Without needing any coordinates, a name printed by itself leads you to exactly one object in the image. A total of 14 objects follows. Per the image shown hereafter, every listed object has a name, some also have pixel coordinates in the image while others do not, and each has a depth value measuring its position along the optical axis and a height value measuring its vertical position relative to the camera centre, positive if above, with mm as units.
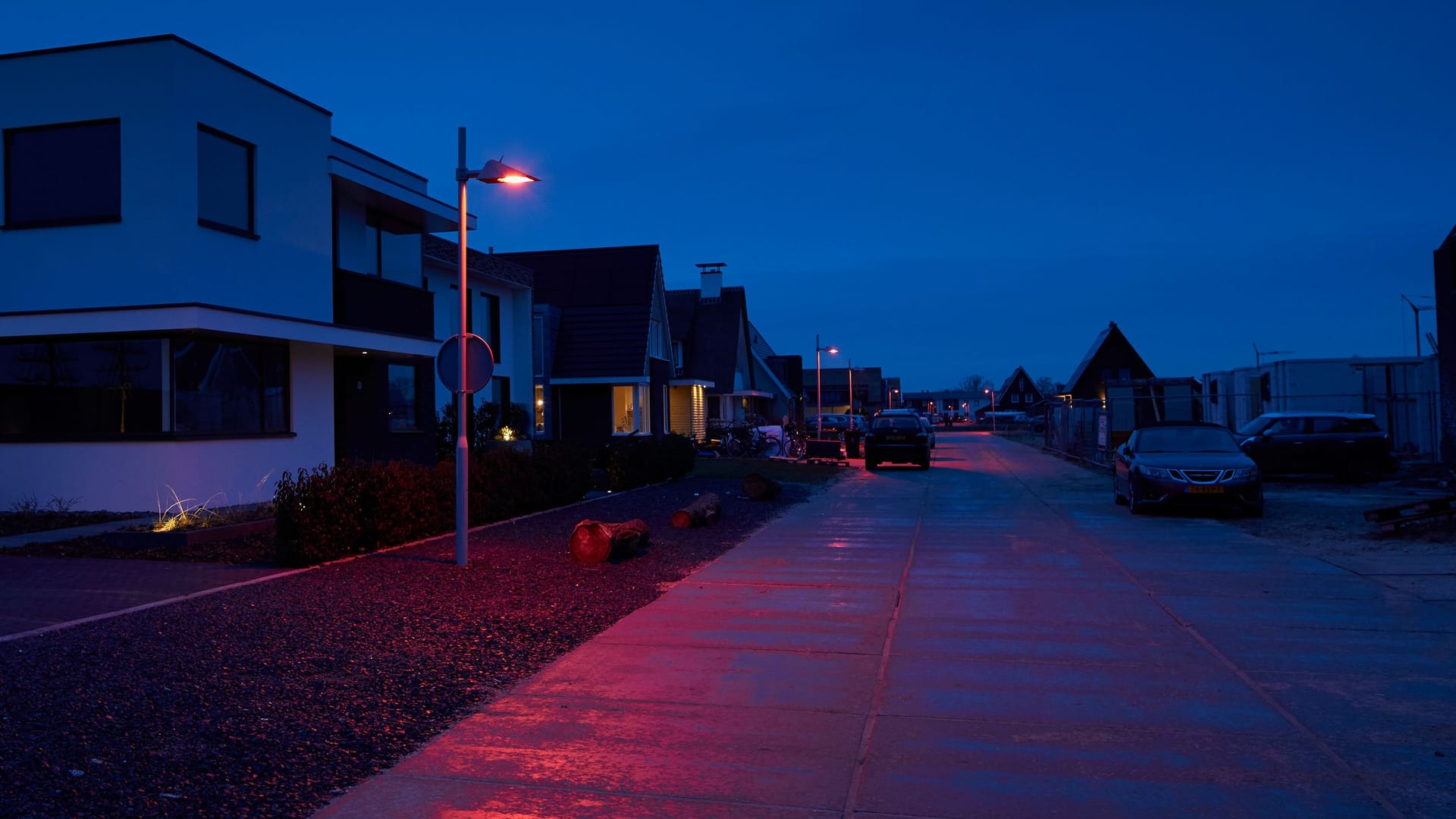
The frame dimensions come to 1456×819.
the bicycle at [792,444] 36156 -685
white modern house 13492 +2172
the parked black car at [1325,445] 20750 -580
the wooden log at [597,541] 10344 -1153
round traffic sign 10344 +692
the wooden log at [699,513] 13672 -1167
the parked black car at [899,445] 28078 -585
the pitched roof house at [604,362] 31891 +2127
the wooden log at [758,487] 17797 -1067
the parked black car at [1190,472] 14555 -759
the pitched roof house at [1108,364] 75000 +4205
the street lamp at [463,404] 10156 +279
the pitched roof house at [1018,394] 132825 +3777
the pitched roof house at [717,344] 47219 +3996
